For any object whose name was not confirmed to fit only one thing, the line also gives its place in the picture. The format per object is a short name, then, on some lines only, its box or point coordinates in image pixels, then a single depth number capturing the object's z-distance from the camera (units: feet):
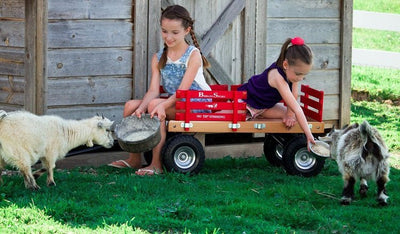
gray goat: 23.01
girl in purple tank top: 26.89
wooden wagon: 26.53
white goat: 23.21
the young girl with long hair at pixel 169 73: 26.91
